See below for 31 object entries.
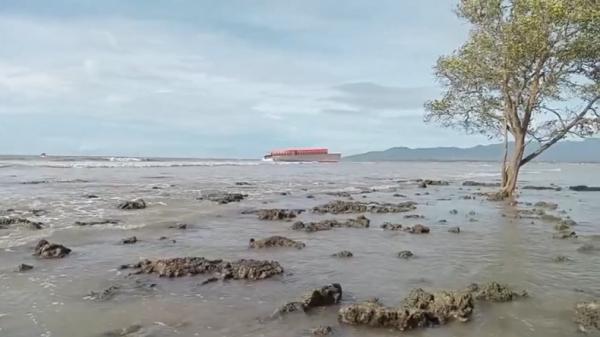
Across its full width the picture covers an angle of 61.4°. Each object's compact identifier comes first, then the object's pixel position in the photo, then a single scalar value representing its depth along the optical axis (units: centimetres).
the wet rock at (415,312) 654
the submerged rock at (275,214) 1811
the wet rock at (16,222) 1488
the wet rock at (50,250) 1080
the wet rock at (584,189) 3434
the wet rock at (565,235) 1398
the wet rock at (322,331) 624
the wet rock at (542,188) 3550
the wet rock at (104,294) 782
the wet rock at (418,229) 1482
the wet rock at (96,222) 1566
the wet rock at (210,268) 924
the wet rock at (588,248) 1192
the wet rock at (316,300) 721
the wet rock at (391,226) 1552
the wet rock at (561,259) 1073
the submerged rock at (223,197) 2420
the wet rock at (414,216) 1870
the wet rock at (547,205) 2258
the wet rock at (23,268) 957
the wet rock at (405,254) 1119
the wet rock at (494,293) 773
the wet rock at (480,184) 4016
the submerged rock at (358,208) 2050
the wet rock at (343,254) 1124
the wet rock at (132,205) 2031
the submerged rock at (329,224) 1548
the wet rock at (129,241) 1257
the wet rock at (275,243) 1238
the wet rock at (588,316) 648
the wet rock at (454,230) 1495
